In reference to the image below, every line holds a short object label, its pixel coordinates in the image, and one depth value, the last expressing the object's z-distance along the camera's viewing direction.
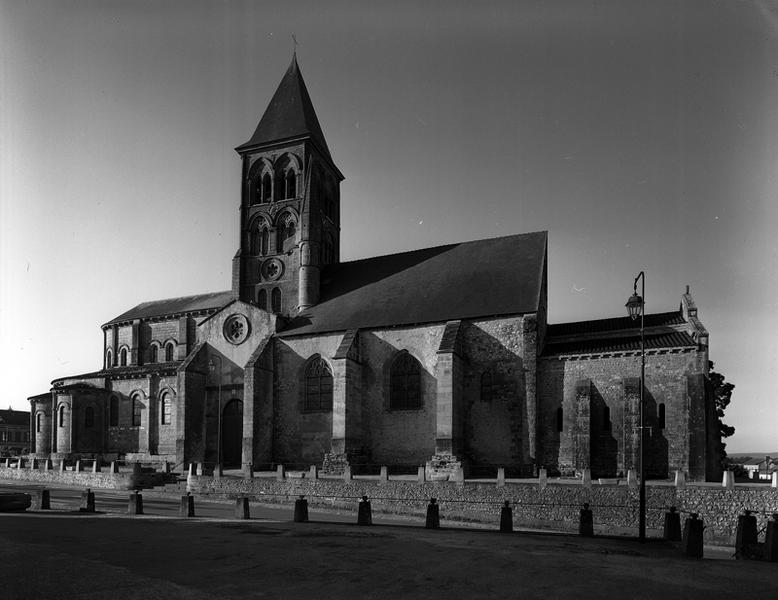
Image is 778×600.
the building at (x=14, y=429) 87.75
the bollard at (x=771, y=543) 11.52
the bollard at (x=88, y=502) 19.11
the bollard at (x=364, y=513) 16.48
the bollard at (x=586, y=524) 15.50
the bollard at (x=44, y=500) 19.66
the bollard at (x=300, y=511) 16.81
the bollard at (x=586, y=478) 21.20
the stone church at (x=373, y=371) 26.34
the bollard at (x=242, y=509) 17.44
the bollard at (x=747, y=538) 12.22
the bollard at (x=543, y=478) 21.97
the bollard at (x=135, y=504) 18.12
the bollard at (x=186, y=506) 17.44
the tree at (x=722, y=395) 38.66
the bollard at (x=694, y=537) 12.16
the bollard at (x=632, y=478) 21.23
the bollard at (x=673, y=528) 14.93
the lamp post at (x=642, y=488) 15.22
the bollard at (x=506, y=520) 16.03
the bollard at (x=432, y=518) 16.06
